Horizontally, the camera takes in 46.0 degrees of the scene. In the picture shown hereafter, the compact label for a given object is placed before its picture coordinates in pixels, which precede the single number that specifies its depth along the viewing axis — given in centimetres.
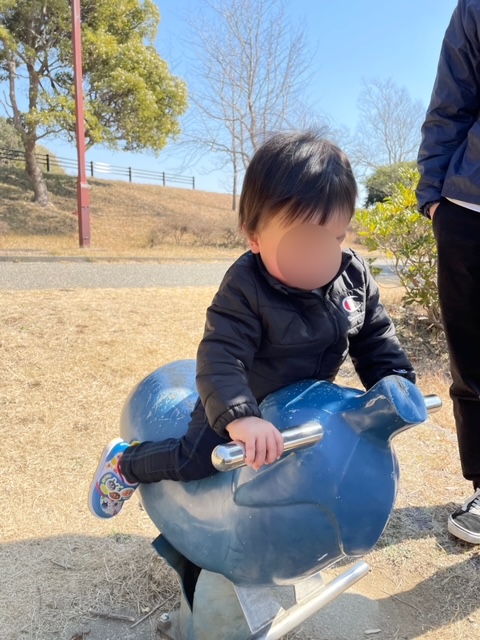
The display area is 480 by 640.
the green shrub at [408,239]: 441
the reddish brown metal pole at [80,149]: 1110
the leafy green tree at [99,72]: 1596
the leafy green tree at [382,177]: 1939
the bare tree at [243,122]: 1608
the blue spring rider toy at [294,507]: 114
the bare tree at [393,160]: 1938
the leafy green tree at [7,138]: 3075
